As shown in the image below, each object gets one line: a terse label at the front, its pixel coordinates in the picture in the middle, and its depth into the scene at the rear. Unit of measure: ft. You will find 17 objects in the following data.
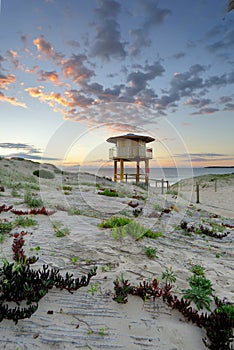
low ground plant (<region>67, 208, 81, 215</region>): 26.89
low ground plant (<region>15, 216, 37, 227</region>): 20.60
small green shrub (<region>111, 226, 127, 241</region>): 18.40
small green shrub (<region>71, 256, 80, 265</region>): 13.96
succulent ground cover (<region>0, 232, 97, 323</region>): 8.63
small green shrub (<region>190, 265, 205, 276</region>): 13.94
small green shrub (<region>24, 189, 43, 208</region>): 29.20
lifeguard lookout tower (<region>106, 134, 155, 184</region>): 79.15
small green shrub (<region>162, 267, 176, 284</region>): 12.35
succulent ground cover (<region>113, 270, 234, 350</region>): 8.25
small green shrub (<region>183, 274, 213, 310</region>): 10.51
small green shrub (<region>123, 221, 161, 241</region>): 19.25
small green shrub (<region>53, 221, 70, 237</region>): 18.53
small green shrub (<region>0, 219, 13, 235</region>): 18.51
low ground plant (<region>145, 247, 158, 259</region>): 15.67
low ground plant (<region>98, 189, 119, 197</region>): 46.29
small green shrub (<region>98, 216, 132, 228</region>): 21.48
